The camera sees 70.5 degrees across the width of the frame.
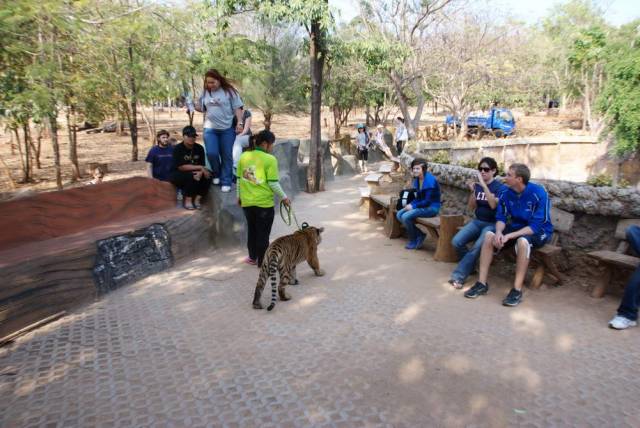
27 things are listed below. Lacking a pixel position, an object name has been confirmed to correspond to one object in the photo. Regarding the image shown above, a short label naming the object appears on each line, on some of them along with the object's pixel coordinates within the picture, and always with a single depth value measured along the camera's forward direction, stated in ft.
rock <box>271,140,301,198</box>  36.73
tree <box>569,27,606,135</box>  62.13
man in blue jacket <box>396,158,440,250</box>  20.66
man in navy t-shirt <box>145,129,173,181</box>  22.15
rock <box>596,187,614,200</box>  15.70
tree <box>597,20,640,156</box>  37.62
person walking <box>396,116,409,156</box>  51.47
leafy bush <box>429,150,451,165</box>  26.35
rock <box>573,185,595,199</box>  16.20
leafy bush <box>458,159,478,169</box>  23.54
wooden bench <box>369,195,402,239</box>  23.22
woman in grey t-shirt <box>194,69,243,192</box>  20.13
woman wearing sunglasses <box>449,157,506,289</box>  16.34
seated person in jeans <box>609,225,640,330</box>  12.75
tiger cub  14.30
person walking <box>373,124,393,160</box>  53.60
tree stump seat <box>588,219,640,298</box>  13.73
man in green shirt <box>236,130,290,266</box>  16.61
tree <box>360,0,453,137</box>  45.70
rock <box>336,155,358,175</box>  53.31
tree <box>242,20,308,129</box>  76.84
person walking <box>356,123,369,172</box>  53.52
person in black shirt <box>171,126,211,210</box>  20.38
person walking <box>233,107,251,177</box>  21.43
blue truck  73.20
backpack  21.69
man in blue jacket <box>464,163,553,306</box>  14.85
